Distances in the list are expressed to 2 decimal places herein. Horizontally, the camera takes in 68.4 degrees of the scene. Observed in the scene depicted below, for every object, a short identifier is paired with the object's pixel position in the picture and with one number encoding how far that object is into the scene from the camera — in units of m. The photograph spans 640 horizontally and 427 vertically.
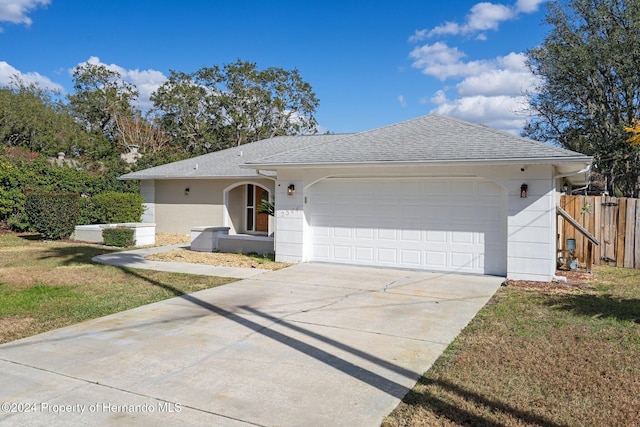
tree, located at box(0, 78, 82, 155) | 31.62
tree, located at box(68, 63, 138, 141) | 37.03
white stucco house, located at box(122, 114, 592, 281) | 9.56
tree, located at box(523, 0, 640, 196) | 21.05
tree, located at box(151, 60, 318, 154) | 36.69
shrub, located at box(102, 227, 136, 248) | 15.54
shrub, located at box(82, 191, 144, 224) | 18.06
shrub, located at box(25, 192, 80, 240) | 16.42
